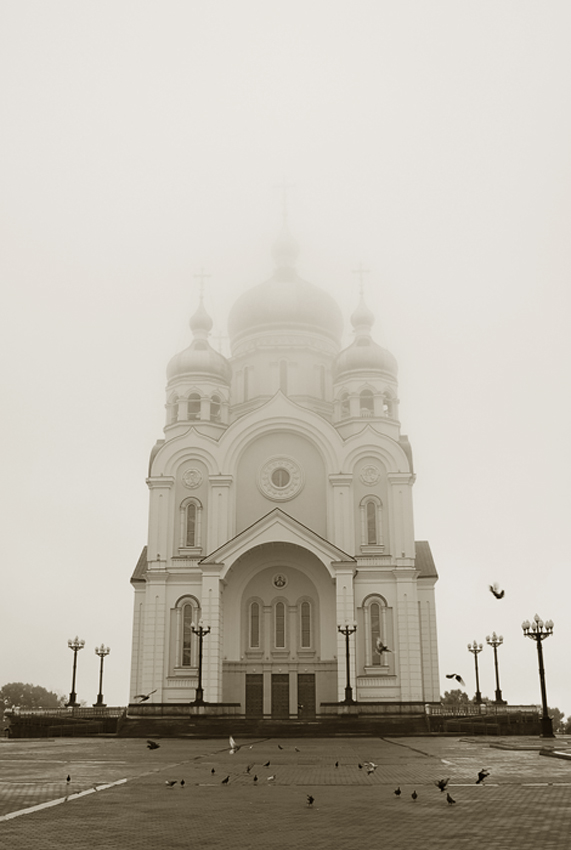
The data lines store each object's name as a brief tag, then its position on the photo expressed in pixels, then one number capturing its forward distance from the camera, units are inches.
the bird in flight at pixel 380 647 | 1542.6
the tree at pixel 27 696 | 3425.4
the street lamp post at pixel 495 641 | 1854.1
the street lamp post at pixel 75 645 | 1730.8
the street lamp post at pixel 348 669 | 1475.8
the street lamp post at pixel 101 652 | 1844.2
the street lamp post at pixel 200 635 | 1497.3
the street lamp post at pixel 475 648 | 1950.1
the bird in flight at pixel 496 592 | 1161.6
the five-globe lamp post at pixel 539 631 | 1072.8
